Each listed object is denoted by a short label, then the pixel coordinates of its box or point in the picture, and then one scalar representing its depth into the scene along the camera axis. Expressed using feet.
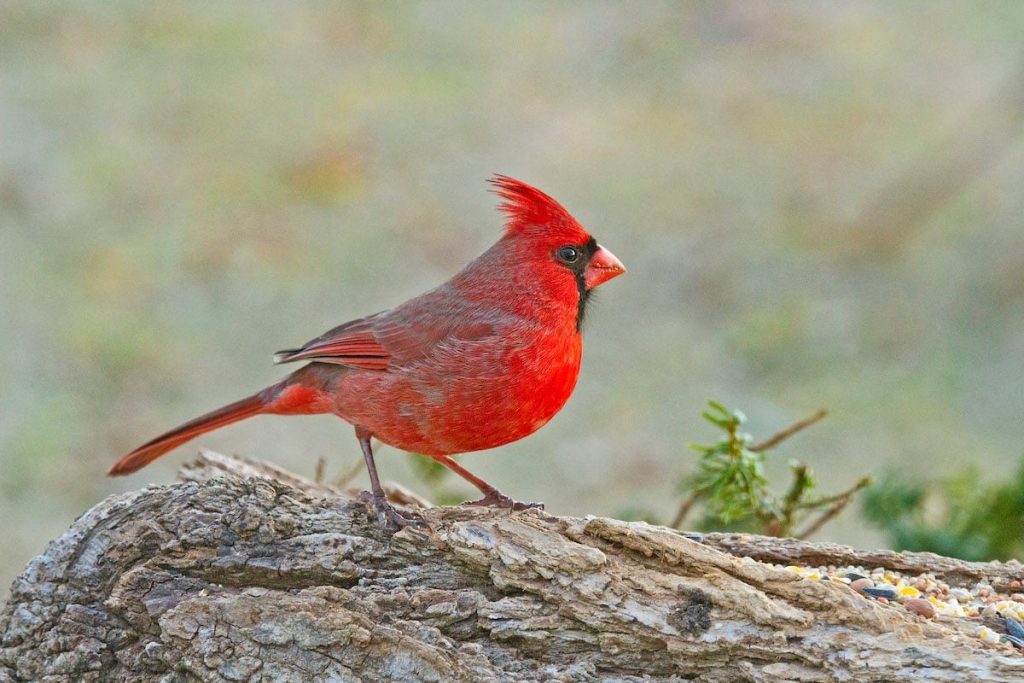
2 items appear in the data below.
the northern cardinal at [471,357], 18.76
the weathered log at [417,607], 16.03
